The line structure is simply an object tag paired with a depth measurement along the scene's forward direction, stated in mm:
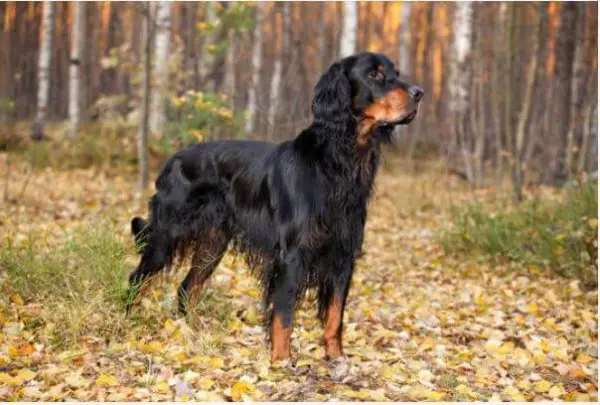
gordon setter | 3709
